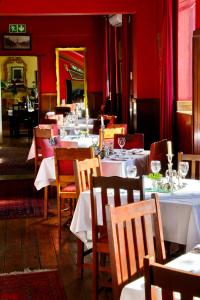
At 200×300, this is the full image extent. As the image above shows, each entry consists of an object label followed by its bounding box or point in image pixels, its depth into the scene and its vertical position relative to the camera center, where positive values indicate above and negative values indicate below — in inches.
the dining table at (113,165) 234.8 -30.1
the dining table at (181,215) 146.7 -32.5
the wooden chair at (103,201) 140.1 -28.5
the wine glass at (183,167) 165.6 -21.8
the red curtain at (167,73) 345.7 +15.7
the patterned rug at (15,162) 393.0 -50.0
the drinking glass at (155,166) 169.1 -21.5
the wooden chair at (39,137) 302.1 -21.0
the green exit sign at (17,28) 605.3 +81.7
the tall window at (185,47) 348.2 +32.9
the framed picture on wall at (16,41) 605.3 +67.1
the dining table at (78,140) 304.3 -24.0
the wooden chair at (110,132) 303.4 -19.6
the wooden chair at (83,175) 167.9 -24.7
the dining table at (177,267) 87.8 -31.2
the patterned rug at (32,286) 164.9 -59.7
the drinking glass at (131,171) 167.2 -22.7
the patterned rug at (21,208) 263.3 -55.8
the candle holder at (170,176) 163.5 -24.9
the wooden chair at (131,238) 103.3 -28.7
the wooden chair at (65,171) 215.5 -30.2
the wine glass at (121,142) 254.7 -20.7
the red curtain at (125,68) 470.9 +27.0
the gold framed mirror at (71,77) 641.0 +28.3
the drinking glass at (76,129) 345.3 -20.9
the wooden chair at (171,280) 66.4 -23.1
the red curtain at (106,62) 595.8 +40.5
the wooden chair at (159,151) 230.1 -23.6
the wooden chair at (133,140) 279.6 -22.2
